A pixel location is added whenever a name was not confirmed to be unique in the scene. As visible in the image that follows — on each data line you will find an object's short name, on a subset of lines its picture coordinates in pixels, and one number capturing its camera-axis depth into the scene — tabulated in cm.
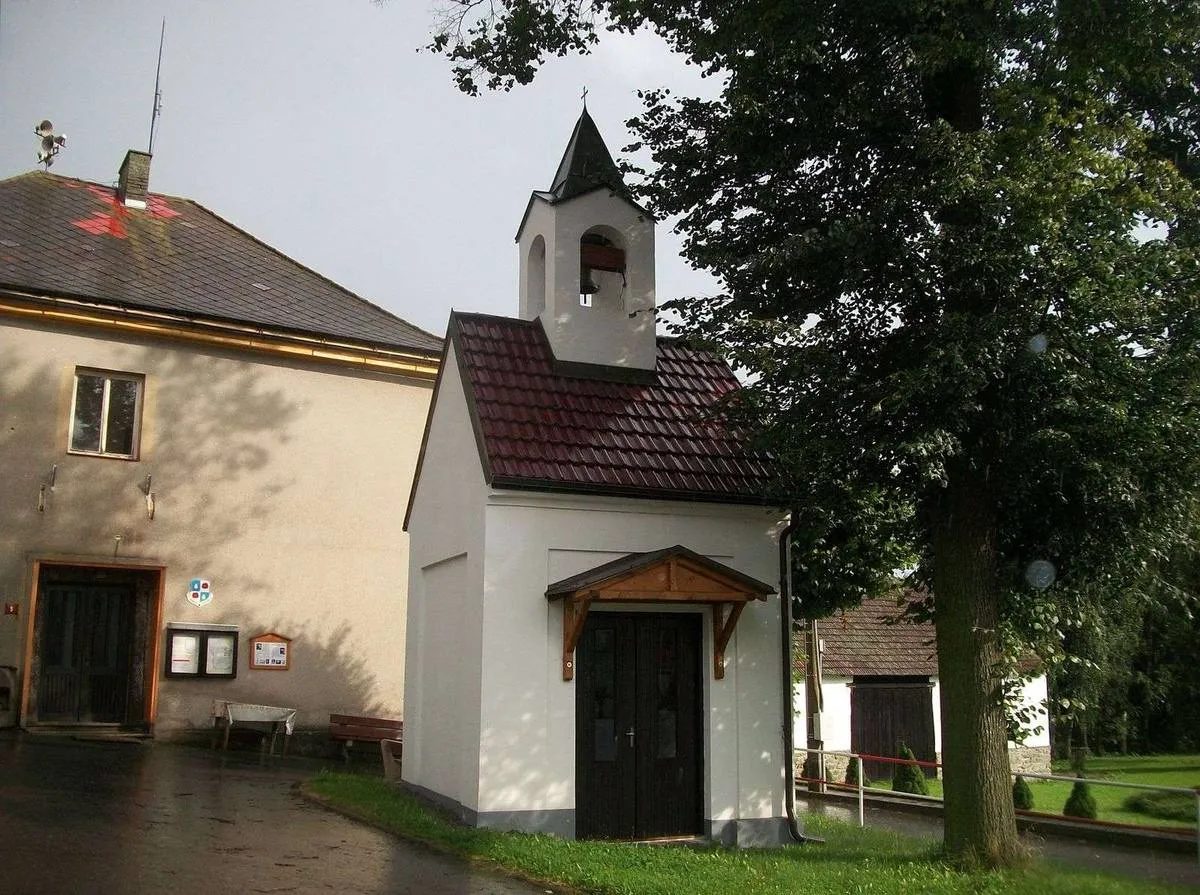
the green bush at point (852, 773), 2837
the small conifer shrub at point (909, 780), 2398
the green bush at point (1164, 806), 2197
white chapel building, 1194
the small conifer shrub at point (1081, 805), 1927
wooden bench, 1894
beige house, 1814
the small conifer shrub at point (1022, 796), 1985
